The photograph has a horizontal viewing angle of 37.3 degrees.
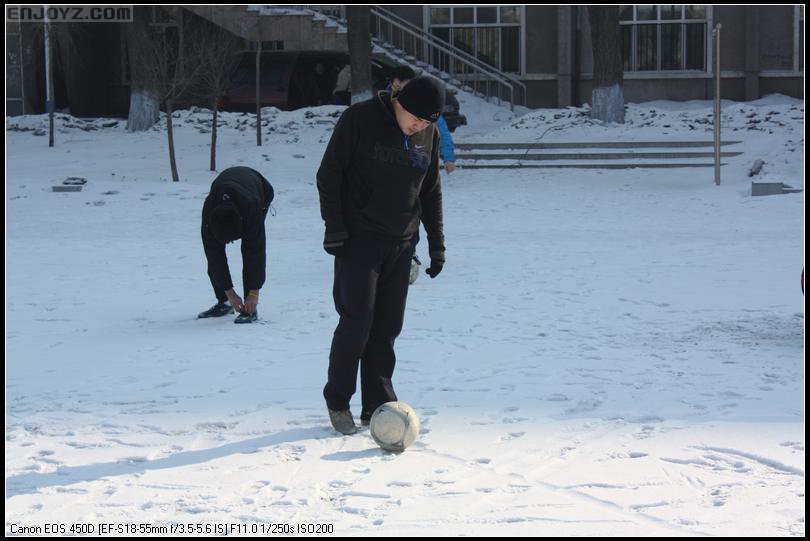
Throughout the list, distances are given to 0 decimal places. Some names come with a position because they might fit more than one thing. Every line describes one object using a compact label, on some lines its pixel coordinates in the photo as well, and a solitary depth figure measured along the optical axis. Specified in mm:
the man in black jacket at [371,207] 5715
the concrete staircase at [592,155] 20703
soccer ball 5617
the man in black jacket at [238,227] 8508
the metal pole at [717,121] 17431
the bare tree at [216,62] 20875
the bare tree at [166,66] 20062
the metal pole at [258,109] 22500
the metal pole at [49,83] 23906
